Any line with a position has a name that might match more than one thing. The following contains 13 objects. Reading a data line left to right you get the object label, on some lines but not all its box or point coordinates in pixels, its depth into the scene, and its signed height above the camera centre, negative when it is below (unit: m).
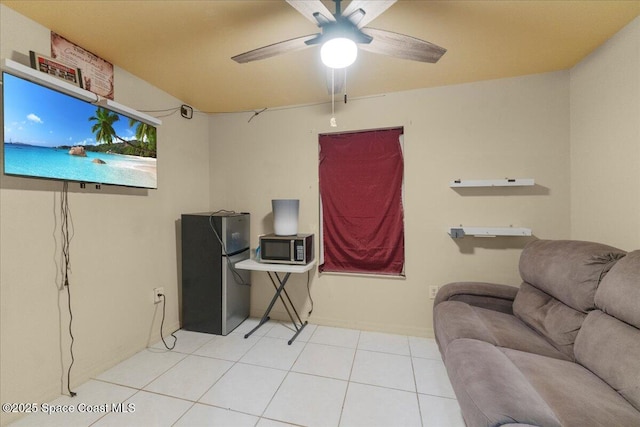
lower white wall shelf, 2.23 -0.21
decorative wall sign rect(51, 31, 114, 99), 1.76 +1.10
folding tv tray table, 2.46 -0.57
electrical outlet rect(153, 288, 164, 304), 2.49 -0.80
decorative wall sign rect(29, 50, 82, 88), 1.53 +0.92
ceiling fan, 1.22 +0.95
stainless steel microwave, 2.53 -0.38
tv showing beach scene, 1.43 +0.50
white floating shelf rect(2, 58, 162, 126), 1.36 +0.77
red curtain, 2.69 +0.09
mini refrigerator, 2.59 -0.62
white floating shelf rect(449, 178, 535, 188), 2.20 +0.22
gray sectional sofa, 1.03 -0.76
